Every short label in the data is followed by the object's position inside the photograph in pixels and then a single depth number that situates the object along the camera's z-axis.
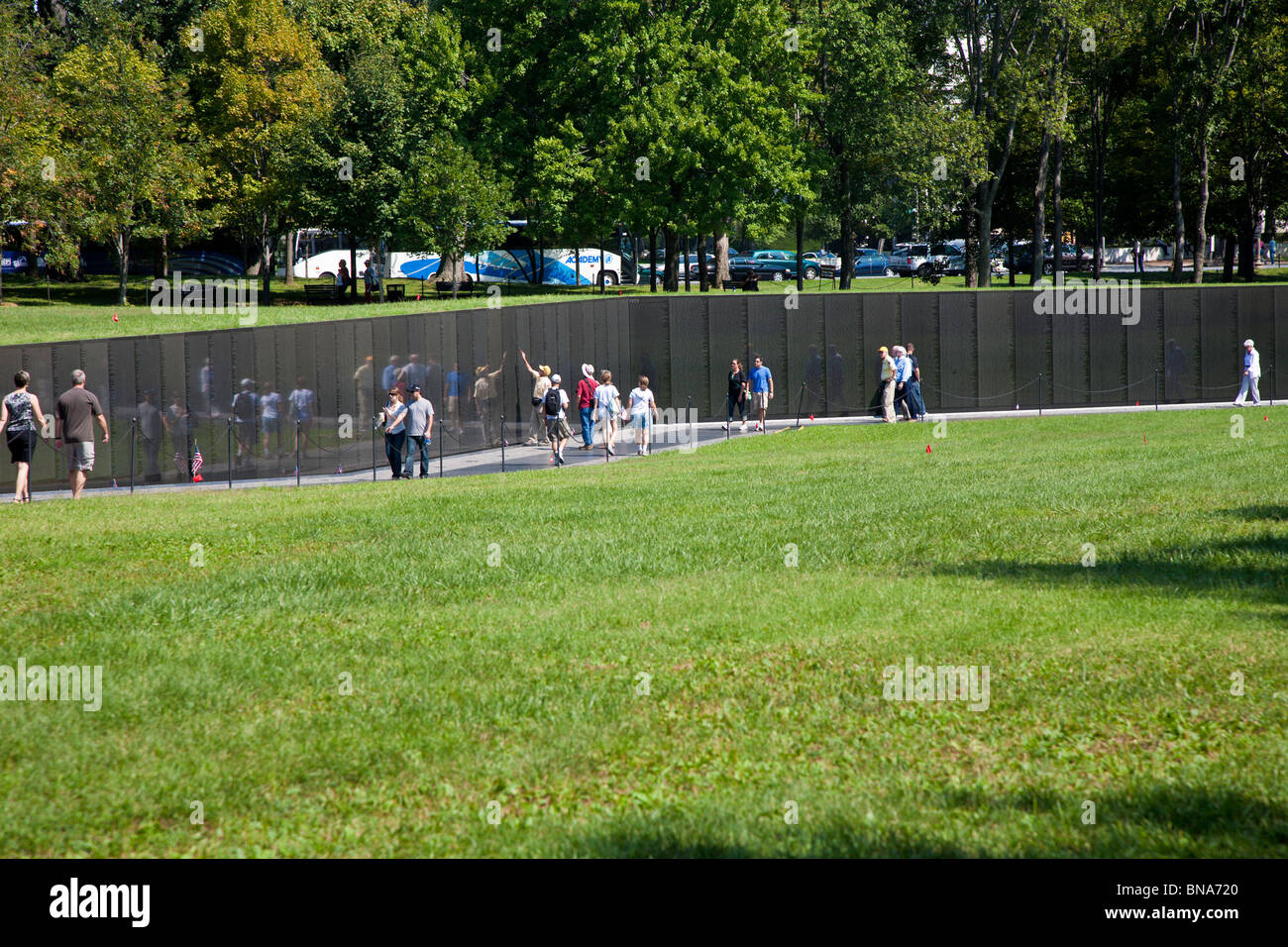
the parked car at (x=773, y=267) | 69.75
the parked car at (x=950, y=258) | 70.44
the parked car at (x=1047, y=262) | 71.56
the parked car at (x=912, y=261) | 66.81
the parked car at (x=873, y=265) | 74.62
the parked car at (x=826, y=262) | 73.81
